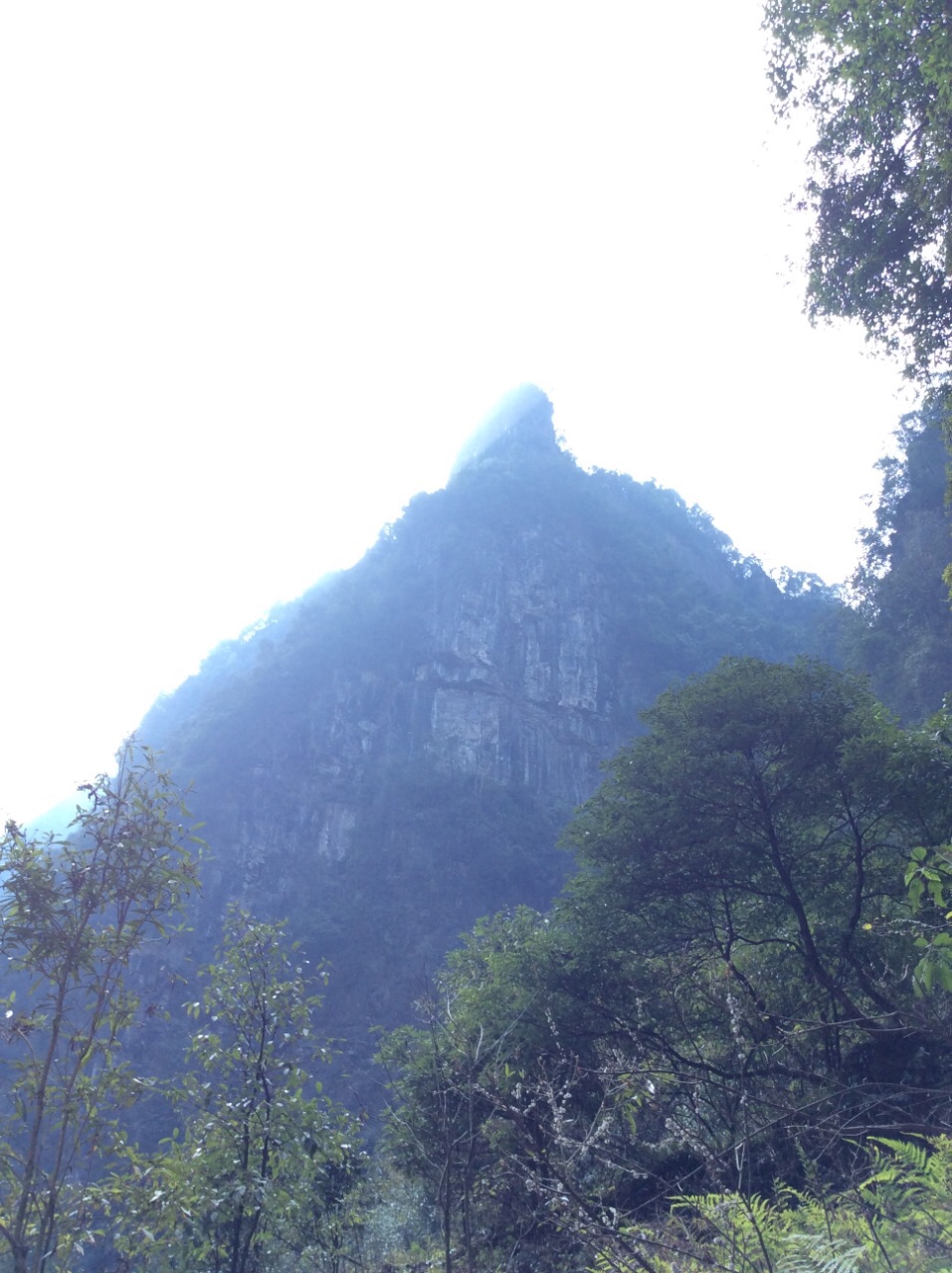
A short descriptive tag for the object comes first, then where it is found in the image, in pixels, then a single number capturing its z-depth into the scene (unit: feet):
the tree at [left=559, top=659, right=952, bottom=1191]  24.52
